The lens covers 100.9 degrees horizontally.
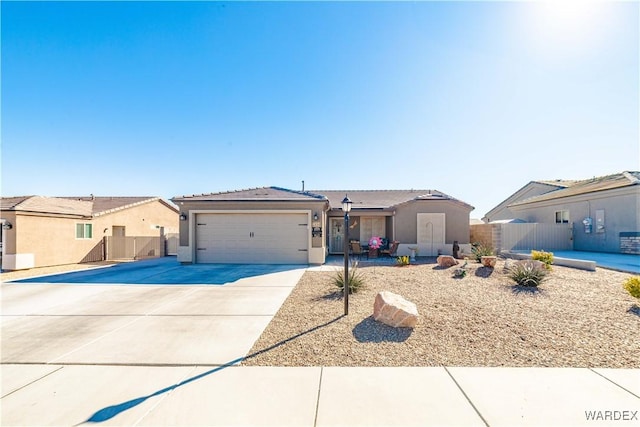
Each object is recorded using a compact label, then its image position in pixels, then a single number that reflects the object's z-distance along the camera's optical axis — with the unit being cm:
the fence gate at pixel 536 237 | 1505
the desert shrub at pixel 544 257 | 869
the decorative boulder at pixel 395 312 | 468
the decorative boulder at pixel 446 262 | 1062
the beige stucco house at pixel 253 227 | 1228
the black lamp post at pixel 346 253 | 543
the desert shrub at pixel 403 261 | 1142
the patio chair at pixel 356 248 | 1411
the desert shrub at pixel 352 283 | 713
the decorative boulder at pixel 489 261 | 944
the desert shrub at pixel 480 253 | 1090
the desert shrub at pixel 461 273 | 874
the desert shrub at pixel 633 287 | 552
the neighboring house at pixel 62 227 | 1227
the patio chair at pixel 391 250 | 1380
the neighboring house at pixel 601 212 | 1272
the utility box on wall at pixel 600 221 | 1403
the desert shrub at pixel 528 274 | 705
